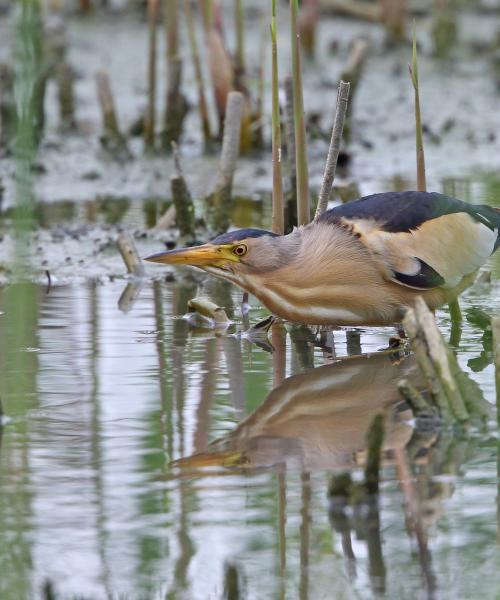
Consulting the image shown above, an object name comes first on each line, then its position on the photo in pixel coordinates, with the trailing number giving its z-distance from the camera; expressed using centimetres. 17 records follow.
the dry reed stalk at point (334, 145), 928
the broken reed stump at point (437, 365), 671
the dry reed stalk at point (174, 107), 1634
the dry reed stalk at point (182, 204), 1181
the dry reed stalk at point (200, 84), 1538
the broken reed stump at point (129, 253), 1166
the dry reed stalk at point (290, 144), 1114
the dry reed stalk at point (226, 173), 1202
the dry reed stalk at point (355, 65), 1761
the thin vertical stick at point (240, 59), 1601
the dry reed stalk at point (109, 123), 1670
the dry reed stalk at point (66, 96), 1823
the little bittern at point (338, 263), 884
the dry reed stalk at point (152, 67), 1595
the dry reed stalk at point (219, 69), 1579
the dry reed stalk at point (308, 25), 2077
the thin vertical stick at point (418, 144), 920
